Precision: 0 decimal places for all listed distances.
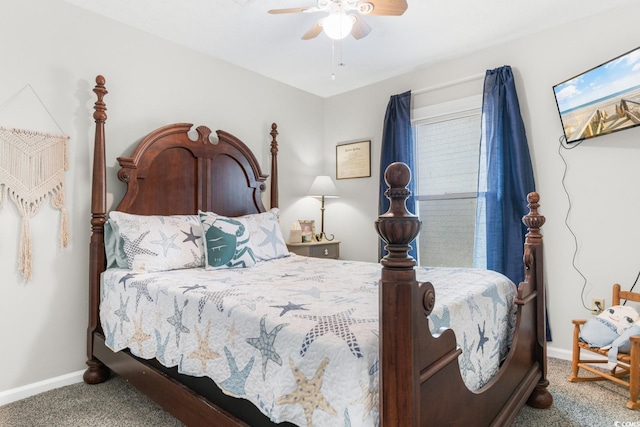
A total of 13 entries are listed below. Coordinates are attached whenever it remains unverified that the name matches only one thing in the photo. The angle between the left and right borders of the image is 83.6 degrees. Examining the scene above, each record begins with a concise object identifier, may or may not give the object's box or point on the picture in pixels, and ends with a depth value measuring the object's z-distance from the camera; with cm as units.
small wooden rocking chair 190
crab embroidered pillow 232
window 325
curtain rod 311
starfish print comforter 102
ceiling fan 203
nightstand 353
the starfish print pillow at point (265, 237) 273
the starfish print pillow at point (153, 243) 218
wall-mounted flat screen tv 222
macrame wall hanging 209
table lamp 385
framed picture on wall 390
